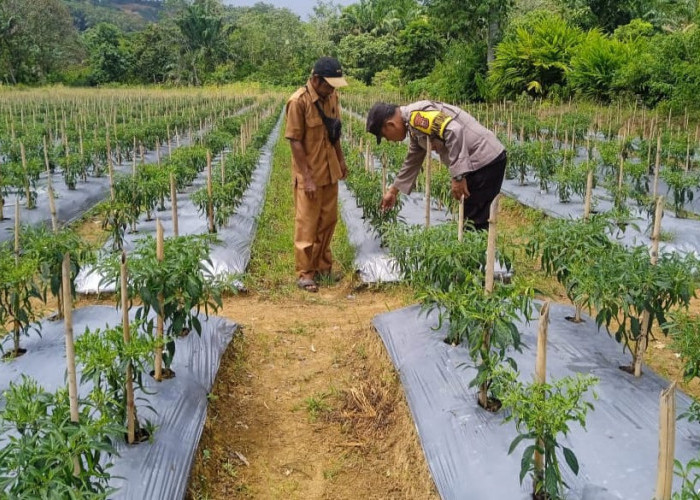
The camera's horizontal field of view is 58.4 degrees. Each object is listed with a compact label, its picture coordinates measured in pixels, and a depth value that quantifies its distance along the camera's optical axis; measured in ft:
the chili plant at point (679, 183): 22.10
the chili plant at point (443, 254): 12.14
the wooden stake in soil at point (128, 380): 9.04
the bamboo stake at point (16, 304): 11.80
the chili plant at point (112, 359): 8.54
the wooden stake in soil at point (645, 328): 11.01
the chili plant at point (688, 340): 9.02
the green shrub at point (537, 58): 68.13
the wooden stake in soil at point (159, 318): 10.43
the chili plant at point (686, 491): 5.75
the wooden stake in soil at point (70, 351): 7.29
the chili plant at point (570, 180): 24.82
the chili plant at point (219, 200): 21.58
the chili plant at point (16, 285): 11.08
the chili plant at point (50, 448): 6.40
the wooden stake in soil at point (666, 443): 6.13
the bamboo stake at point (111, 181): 21.73
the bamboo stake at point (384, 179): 20.99
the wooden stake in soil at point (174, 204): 14.86
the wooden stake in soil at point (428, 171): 14.94
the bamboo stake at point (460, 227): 12.47
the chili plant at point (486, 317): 9.59
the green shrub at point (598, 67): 59.16
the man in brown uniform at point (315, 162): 17.30
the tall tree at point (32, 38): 128.47
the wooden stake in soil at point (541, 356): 8.20
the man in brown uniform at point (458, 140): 14.57
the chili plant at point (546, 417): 7.48
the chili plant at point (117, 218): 19.38
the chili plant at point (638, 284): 10.37
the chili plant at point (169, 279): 10.50
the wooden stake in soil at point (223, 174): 24.47
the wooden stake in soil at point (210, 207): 21.68
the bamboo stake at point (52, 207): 14.97
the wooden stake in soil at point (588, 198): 15.24
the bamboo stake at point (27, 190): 24.16
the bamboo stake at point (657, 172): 22.65
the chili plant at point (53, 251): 12.35
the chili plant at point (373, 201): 20.17
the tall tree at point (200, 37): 135.95
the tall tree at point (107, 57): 143.95
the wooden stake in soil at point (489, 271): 10.09
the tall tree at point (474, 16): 74.33
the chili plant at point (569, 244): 12.32
